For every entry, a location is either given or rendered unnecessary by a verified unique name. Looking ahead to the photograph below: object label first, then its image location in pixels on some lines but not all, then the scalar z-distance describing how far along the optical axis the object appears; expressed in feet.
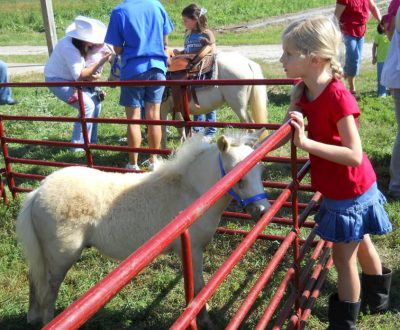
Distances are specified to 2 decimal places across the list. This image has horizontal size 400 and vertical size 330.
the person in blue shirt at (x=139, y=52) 15.88
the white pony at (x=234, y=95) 21.02
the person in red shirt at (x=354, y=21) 25.63
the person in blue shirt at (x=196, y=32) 20.97
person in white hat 18.94
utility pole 29.38
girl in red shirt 7.15
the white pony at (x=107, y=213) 9.71
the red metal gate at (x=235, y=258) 3.57
